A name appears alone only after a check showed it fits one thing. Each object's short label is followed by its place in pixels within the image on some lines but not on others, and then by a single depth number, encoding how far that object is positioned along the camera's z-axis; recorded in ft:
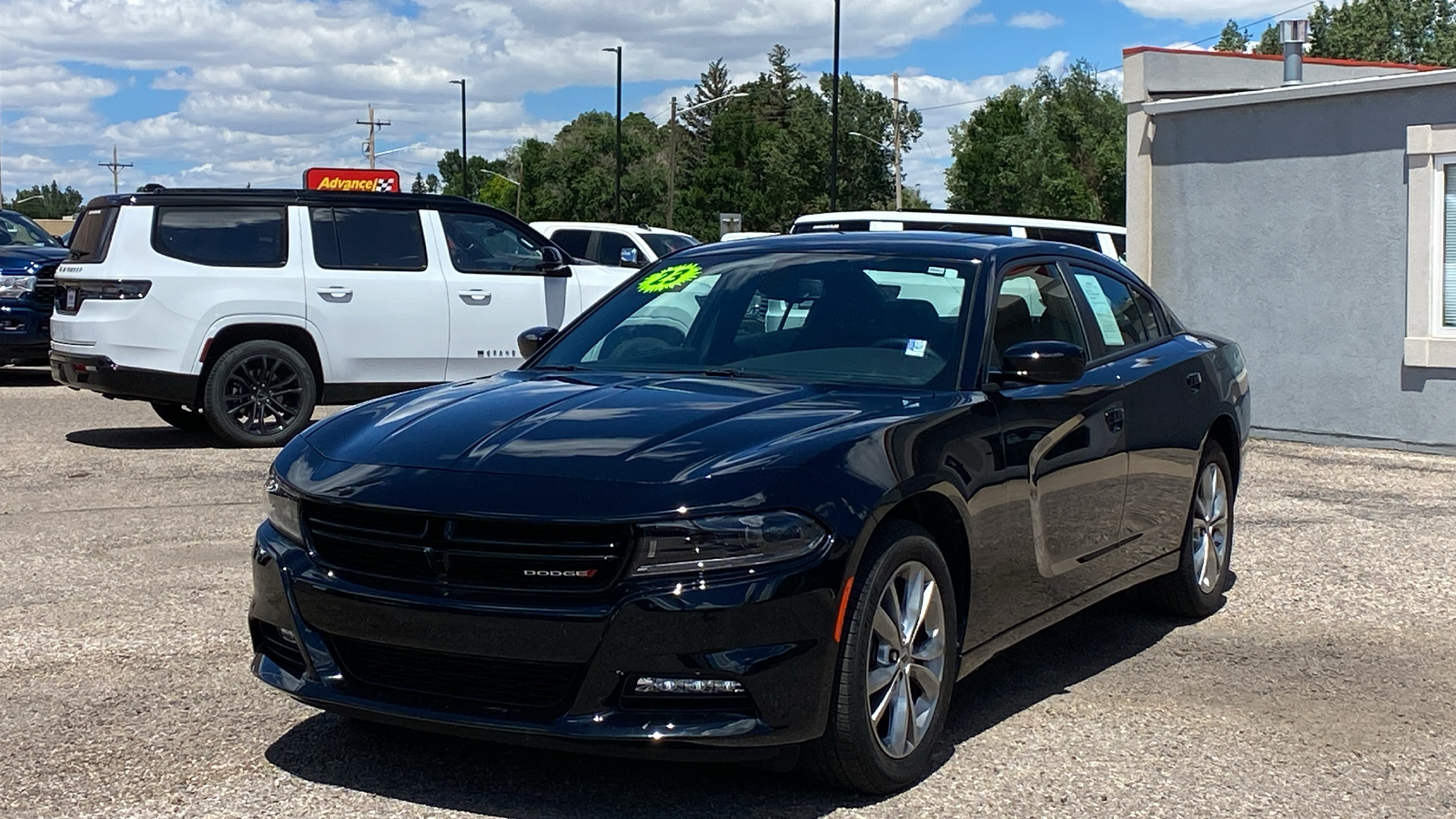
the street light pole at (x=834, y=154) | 136.98
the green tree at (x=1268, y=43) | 340.63
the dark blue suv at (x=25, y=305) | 55.93
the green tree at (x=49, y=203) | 520.01
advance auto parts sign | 97.25
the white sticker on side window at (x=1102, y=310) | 20.70
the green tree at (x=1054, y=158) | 251.39
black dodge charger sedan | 13.23
